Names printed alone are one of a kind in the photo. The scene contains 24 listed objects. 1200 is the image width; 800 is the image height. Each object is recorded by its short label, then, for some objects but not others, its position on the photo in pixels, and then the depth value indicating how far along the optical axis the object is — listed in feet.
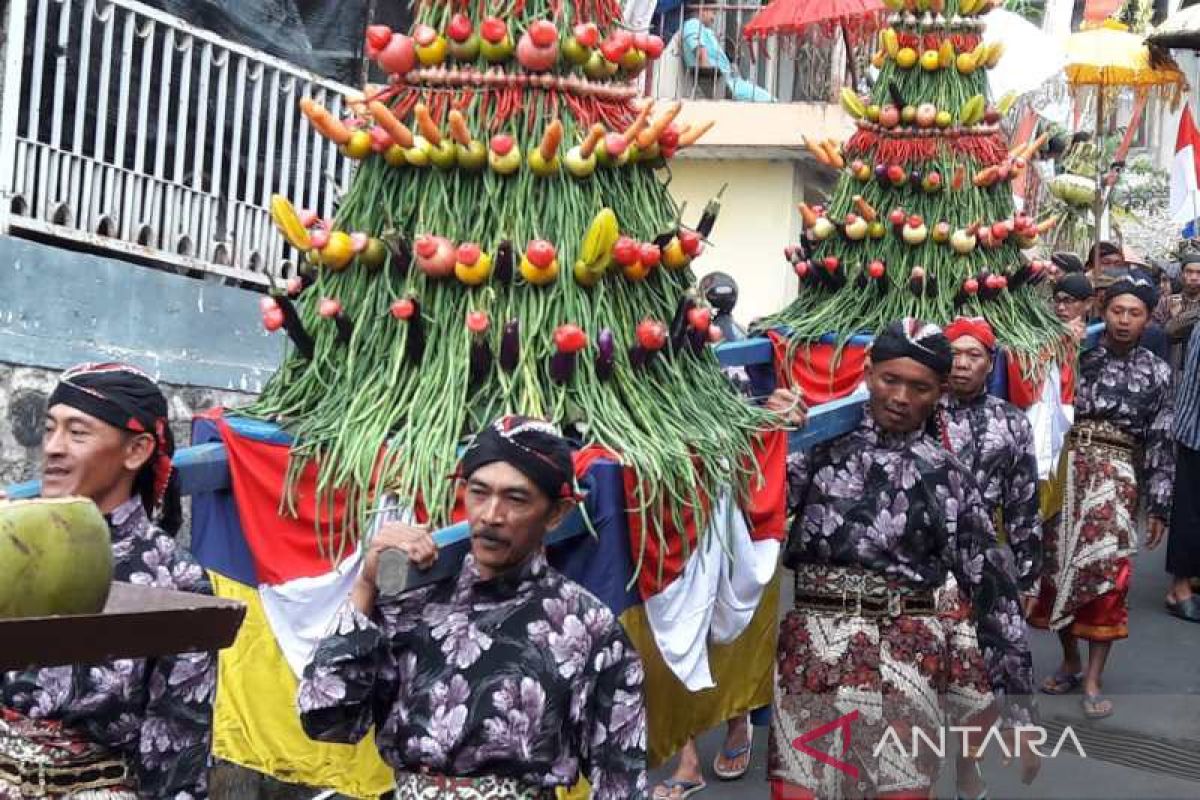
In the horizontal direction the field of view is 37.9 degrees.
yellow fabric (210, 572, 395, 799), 14.58
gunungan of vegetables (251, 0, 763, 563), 13.98
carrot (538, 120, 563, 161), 14.24
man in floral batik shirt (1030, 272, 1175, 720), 26.53
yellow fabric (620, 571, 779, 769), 15.17
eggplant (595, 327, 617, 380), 14.12
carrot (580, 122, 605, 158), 14.53
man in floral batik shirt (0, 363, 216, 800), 10.62
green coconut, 6.22
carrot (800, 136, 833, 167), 26.65
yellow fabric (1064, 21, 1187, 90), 40.02
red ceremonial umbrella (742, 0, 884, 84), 35.65
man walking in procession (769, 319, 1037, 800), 17.10
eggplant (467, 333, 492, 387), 14.07
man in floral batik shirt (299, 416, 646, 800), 11.03
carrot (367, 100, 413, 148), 14.42
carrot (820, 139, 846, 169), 26.73
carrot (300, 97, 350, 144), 14.58
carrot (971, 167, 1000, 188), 25.77
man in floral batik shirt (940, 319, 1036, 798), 20.35
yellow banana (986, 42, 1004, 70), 26.30
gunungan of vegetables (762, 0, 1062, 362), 25.22
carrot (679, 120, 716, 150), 15.79
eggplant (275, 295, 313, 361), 14.55
